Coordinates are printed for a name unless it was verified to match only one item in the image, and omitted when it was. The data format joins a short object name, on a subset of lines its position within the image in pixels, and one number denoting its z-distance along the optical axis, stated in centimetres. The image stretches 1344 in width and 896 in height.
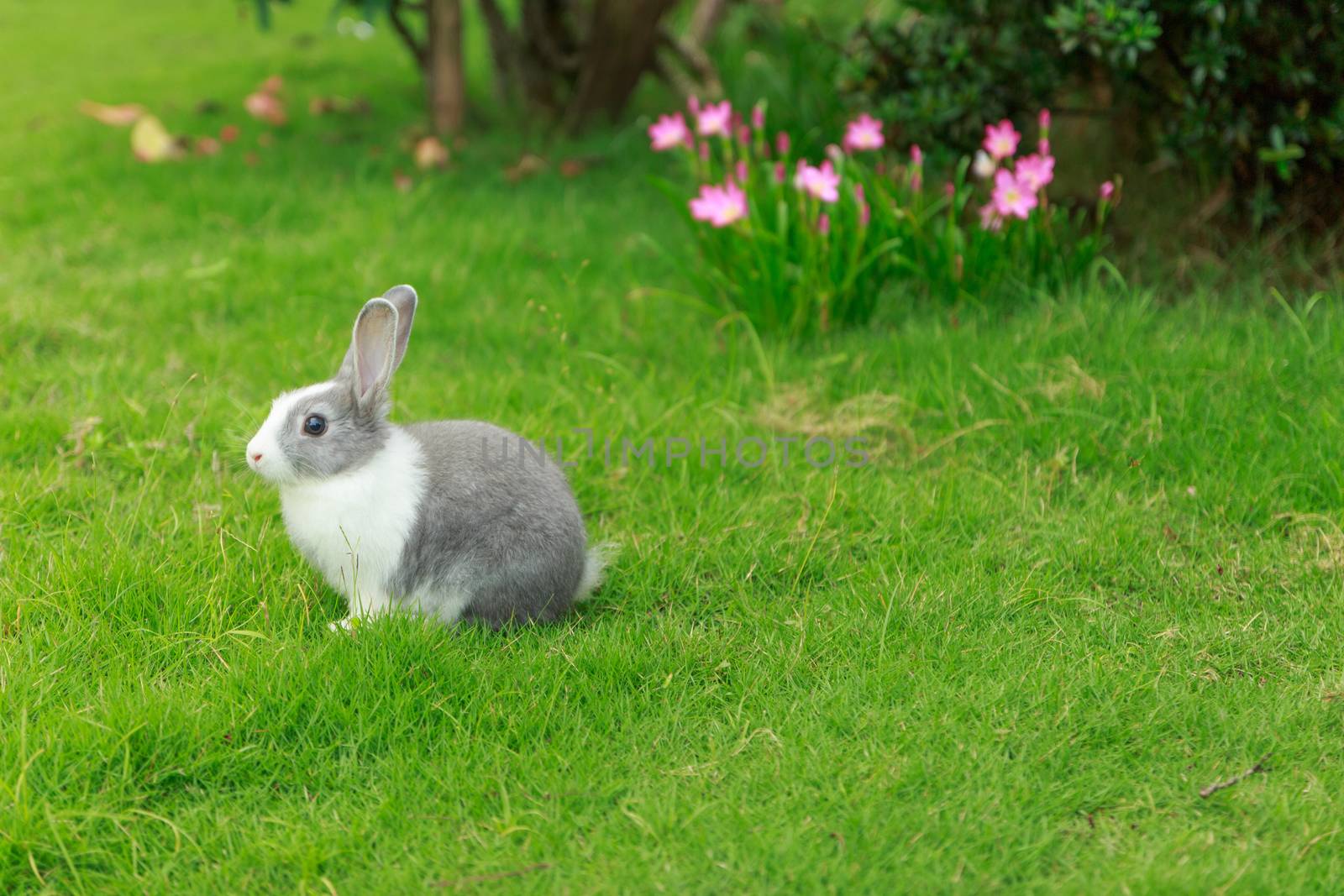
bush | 459
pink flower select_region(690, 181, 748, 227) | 466
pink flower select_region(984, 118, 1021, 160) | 471
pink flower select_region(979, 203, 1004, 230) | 471
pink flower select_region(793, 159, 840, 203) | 453
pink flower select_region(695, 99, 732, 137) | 489
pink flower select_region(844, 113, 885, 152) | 491
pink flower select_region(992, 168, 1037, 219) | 459
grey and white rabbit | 310
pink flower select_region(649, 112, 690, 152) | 497
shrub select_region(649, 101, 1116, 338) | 462
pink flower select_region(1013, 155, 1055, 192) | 459
